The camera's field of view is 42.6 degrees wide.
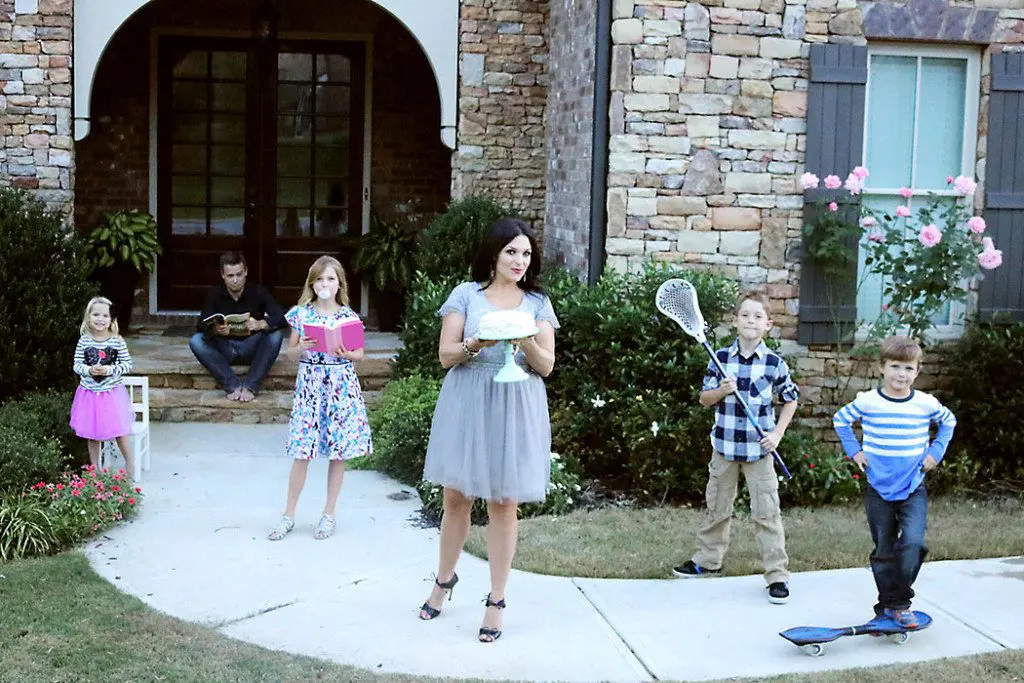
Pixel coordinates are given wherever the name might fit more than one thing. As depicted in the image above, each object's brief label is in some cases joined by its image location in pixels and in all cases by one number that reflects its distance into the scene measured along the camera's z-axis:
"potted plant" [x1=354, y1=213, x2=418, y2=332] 11.55
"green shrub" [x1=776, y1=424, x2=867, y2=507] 7.63
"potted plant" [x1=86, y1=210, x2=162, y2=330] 11.05
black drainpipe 8.47
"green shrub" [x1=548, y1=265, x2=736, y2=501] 7.55
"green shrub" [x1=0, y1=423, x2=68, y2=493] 6.69
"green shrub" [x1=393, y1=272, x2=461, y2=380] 9.05
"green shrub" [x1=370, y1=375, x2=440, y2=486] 7.95
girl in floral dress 6.67
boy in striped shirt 5.27
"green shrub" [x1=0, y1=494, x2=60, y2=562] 6.25
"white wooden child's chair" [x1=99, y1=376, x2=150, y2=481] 7.59
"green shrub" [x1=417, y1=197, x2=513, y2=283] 9.87
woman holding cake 5.05
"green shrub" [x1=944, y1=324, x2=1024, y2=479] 8.23
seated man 9.48
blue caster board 5.11
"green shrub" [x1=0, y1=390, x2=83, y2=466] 7.68
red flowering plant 6.47
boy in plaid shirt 5.80
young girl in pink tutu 7.28
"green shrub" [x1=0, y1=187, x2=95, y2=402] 8.40
